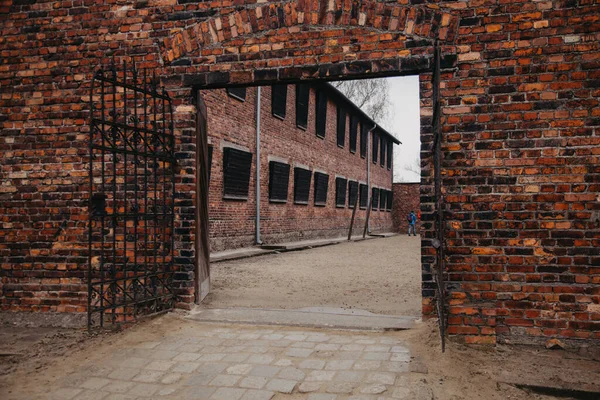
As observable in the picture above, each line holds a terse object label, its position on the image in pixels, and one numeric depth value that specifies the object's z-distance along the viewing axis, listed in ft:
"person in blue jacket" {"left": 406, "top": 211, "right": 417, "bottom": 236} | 98.12
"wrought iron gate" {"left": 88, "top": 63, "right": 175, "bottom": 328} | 17.38
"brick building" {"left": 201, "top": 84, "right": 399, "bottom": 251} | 43.52
